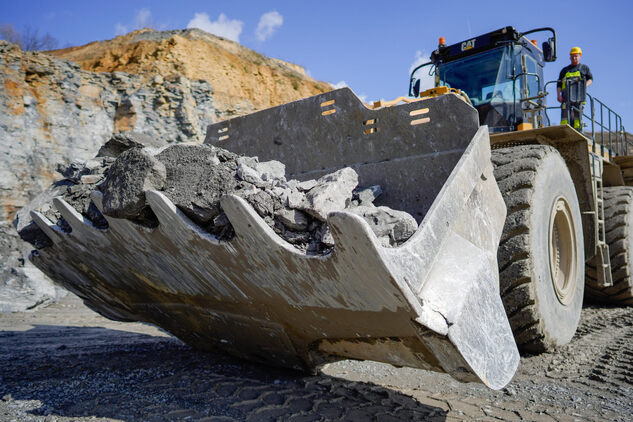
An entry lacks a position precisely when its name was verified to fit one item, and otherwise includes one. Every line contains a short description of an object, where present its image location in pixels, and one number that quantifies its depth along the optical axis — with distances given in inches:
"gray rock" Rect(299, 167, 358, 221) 74.1
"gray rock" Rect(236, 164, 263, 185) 77.1
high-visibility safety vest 198.4
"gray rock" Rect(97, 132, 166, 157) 143.8
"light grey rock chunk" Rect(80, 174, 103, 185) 103.1
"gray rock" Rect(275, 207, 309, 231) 73.7
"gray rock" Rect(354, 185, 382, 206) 103.3
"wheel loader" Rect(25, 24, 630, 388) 63.6
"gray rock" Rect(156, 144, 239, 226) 74.0
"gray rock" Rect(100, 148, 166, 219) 75.5
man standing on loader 183.9
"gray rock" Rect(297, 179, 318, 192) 84.2
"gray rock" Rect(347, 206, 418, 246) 76.4
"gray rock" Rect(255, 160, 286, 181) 81.4
